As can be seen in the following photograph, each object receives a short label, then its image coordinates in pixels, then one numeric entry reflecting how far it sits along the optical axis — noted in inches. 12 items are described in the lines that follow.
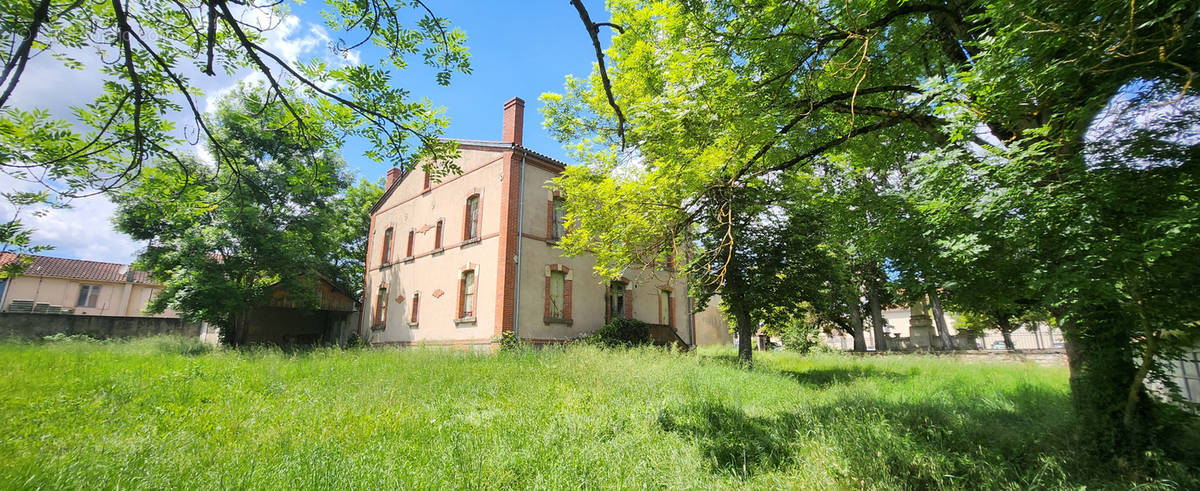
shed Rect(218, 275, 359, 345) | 820.0
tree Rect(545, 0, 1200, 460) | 129.0
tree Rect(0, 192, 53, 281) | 150.9
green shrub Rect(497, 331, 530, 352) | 516.8
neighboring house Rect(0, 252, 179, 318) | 1212.5
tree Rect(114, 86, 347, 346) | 692.7
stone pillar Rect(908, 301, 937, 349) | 1071.6
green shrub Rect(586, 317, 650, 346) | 584.4
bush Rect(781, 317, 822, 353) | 876.6
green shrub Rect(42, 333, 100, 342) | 712.6
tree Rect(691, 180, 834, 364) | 502.9
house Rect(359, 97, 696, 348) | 580.4
